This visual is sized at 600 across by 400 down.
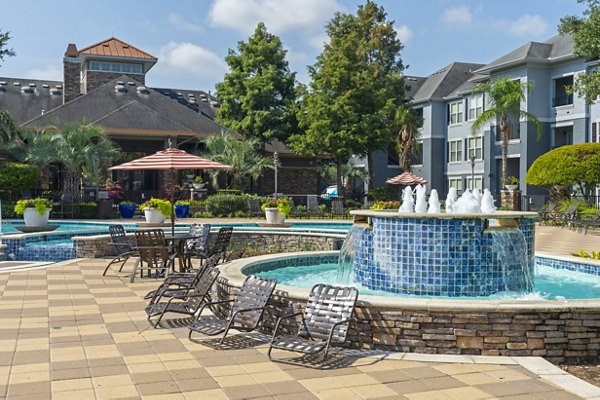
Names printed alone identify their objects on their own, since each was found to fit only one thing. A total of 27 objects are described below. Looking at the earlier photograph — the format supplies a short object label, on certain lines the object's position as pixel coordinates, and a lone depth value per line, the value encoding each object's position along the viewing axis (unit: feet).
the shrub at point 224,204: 99.55
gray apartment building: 118.32
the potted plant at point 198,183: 107.96
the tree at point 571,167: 97.19
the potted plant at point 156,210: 73.20
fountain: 29.86
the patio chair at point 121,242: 44.89
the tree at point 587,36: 74.33
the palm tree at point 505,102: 109.91
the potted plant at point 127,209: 96.73
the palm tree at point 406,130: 127.65
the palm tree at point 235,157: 111.04
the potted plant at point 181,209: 96.36
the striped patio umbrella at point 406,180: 113.91
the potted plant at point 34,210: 70.85
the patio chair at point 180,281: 28.81
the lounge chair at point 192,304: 26.14
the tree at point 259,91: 129.90
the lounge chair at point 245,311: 23.09
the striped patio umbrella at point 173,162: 50.14
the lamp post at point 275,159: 105.91
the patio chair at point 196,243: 43.75
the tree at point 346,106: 120.47
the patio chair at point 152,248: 39.58
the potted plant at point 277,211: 81.00
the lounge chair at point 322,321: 20.91
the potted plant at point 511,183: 103.76
